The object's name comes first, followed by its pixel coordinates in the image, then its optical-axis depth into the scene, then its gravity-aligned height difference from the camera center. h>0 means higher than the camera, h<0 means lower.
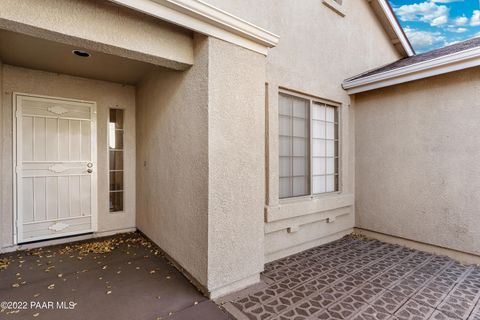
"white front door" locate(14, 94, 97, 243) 4.36 -0.17
